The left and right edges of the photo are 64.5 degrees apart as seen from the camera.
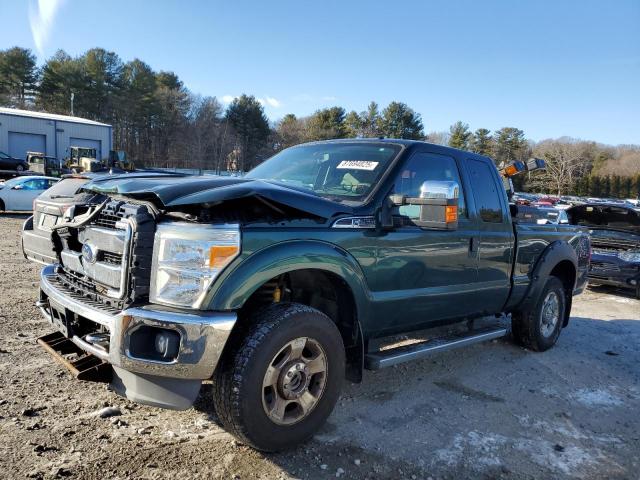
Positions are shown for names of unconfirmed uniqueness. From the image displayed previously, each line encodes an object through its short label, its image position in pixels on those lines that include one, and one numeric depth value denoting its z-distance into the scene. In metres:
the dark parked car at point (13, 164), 31.61
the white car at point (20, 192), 17.05
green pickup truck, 2.74
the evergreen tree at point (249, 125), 66.81
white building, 45.06
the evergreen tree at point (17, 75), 60.34
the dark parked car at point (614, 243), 9.57
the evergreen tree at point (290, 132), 66.31
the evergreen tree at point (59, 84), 61.06
